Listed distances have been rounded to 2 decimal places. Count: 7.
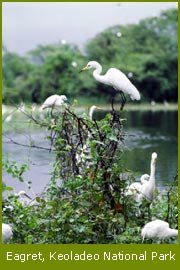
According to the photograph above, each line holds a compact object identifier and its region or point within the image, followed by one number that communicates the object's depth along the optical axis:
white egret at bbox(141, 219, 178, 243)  9.27
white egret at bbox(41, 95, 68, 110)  13.75
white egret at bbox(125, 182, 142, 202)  10.41
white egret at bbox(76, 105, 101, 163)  10.01
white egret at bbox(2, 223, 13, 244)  9.34
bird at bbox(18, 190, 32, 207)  12.64
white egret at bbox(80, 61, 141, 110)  10.80
